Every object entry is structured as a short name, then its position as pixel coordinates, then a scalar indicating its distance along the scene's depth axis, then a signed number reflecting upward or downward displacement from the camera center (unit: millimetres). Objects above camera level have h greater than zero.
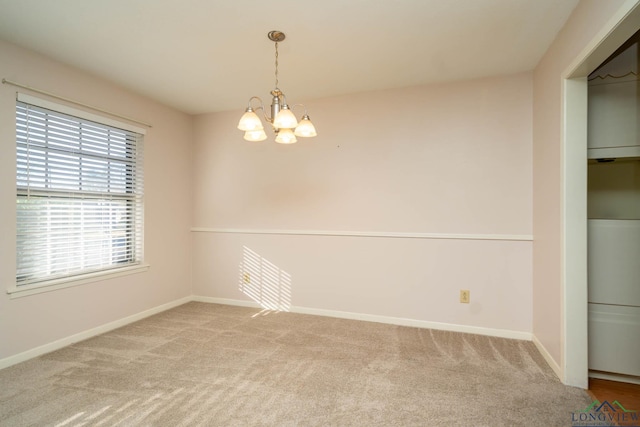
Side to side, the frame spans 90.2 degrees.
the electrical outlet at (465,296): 3092 -775
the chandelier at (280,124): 1956 +592
